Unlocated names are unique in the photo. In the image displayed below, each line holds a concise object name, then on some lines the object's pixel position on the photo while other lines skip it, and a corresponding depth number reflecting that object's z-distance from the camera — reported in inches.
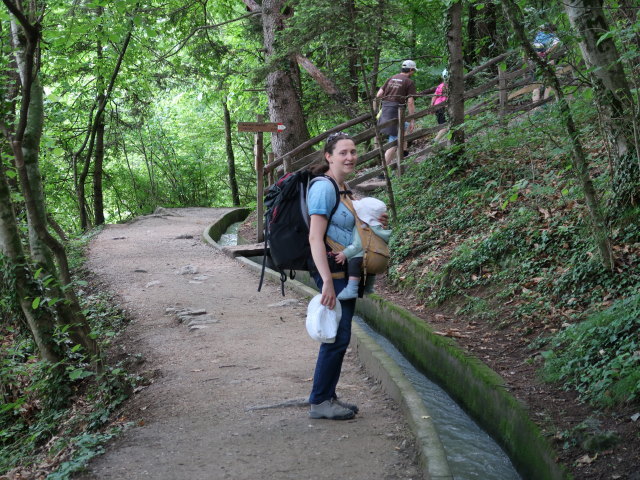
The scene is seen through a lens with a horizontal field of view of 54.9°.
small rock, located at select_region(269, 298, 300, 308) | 365.4
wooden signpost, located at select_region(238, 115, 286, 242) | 527.8
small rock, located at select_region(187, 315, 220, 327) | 322.7
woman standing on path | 163.3
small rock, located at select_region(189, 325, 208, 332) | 312.8
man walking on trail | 528.7
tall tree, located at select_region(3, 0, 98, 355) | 247.8
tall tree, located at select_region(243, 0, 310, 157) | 649.0
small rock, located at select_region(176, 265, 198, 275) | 469.9
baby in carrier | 169.2
